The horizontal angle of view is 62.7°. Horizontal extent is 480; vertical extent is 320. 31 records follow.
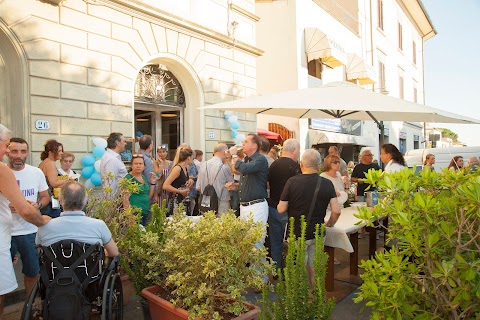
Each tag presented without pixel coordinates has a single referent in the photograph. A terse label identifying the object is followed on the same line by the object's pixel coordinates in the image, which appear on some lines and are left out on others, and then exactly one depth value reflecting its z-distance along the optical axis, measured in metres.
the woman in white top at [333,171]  5.94
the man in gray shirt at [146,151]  5.70
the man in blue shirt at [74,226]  2.85
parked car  13.41
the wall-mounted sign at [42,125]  6.54
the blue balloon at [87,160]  7.09
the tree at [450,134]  82.57
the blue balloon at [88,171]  7.05
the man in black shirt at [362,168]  7.84
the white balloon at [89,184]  7.06
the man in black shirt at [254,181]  4.63
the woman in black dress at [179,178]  5.78
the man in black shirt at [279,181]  4.84
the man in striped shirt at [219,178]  5.52
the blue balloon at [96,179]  7.03
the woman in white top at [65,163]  5.68
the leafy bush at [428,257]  2.11
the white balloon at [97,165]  6.92
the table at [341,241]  4.36
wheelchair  2.77
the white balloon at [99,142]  7.27
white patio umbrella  5.11
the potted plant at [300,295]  2.49
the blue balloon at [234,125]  10.37
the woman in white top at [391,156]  5.76
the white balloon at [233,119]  10.35
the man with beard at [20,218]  3.62
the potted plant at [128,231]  3.16
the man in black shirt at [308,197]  3.96
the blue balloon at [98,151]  7.21
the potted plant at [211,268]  2.63
